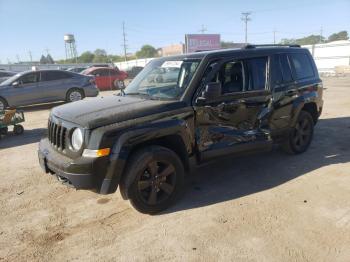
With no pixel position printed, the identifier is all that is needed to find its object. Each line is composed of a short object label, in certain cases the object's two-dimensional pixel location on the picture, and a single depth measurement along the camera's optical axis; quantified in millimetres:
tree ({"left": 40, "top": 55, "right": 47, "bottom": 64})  105850
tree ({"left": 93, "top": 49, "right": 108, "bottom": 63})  105438
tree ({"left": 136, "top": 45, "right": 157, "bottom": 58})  111388
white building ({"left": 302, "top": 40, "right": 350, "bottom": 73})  32375
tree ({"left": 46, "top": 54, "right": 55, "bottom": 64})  103500
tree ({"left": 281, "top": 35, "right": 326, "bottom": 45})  103775
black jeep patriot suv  3658
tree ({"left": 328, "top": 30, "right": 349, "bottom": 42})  103938
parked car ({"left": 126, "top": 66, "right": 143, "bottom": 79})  34481
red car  22125
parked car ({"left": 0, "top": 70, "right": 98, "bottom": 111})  12867
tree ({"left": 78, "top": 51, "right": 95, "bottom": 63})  112750
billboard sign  39312
